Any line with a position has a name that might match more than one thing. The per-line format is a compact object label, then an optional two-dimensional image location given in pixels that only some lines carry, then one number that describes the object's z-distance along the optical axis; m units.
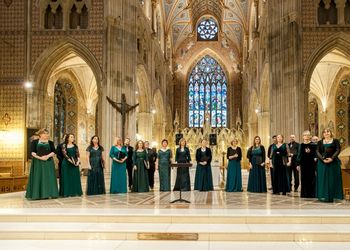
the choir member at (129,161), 14.05
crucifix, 19.72
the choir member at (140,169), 13.62
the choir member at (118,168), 13.05
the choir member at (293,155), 13.20
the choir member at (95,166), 12.77
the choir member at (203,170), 13.95
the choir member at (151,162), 14.57
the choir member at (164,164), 14.08
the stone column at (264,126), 28.83
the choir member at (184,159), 13.88
